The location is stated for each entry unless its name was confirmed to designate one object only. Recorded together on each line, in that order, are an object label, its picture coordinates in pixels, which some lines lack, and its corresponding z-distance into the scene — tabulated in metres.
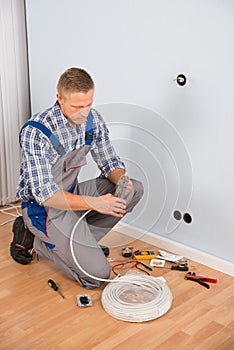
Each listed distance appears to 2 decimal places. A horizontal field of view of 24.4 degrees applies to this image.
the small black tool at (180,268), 2.65
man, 2.40
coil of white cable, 2.23
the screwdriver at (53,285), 2.46
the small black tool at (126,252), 2.81
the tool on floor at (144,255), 2.77
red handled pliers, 2.53
